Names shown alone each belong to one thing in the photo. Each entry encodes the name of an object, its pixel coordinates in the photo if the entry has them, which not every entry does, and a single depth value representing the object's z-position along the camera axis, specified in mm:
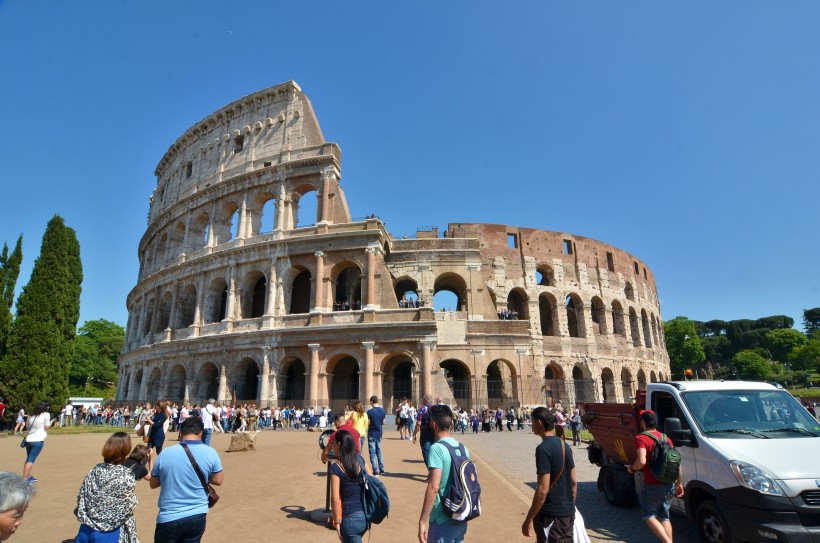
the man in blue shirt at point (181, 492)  3344
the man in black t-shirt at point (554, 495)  3539
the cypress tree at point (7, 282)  22438
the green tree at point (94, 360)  53562
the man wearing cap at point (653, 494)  4523
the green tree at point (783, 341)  69188
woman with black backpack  3486
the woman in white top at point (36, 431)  7862
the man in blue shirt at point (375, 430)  8531
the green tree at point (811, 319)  84625
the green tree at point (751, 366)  63531
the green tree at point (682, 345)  57994
